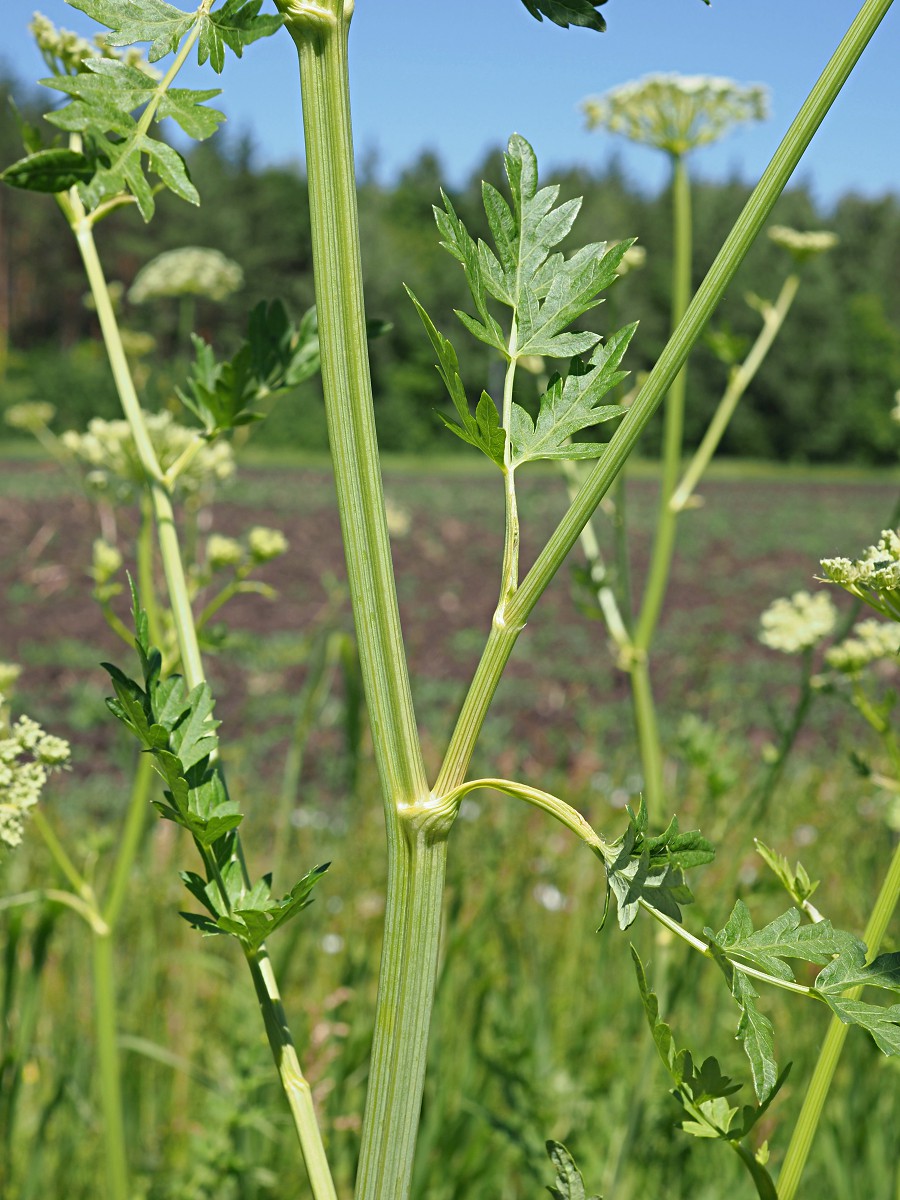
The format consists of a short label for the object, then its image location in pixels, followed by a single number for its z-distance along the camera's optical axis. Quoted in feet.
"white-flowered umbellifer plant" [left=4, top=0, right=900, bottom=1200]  0.89
